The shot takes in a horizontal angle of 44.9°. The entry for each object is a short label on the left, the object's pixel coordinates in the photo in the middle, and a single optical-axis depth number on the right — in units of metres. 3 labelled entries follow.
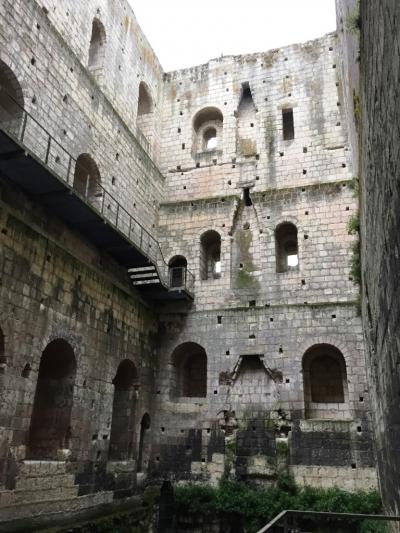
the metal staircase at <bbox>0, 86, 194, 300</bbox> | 8.82
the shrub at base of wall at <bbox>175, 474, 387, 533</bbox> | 10.67
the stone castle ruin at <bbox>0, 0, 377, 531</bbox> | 9.61
